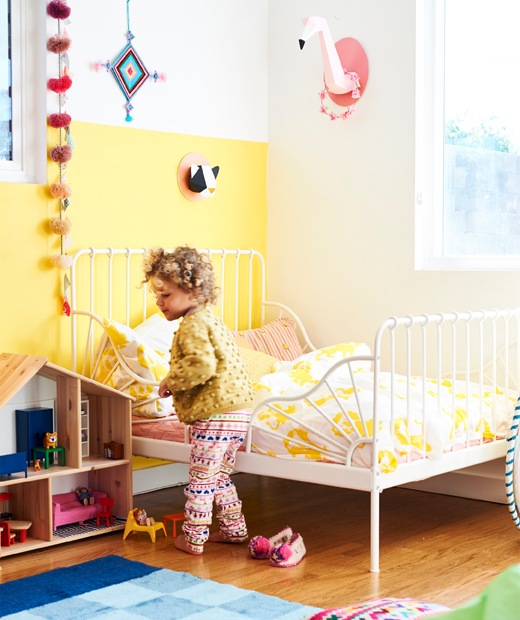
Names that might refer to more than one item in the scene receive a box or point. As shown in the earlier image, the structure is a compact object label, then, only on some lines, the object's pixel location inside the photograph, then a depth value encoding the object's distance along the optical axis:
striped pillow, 3.87
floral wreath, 3.88
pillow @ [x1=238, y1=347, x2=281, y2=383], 3.55
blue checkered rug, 2.30
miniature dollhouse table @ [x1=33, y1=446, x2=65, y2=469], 2.97
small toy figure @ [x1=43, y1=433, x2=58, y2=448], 2.99
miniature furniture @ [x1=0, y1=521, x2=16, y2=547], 2.85
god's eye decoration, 3.58
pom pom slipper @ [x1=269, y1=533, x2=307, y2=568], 2.70
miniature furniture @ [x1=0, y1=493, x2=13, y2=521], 3.00
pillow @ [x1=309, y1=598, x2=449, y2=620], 1.42
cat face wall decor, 3.87
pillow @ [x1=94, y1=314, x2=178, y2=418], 3.26
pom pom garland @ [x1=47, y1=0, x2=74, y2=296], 3.32
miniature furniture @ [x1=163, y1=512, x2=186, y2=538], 3.04
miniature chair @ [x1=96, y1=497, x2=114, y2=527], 3.15
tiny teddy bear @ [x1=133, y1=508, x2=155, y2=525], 3.02
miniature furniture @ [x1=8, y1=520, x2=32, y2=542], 2.90
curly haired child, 2.77
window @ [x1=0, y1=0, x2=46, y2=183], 3.33
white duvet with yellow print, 2.72
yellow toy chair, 2.99
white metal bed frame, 2.68
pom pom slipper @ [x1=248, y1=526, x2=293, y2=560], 2.76
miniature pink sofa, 3.05
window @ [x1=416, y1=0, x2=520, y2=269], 3.58
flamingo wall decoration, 3.78
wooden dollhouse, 2.86
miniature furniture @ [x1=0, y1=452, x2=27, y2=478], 2.79
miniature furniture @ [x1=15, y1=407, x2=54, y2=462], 2.99
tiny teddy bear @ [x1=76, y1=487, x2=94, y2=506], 3.18
